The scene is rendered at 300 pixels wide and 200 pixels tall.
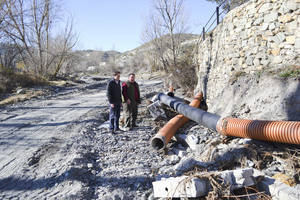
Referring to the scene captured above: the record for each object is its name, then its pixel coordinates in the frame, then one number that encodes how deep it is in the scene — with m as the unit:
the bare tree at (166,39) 24.73
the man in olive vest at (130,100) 7.06
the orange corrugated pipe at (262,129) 3.54
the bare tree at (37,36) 17.45
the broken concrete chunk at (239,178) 3.10
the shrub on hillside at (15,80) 14.96
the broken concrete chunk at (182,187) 3.03
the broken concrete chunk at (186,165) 3.85
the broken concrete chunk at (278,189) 2.82
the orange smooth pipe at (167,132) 5.54
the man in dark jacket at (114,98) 6.46
